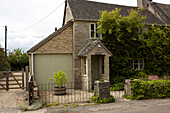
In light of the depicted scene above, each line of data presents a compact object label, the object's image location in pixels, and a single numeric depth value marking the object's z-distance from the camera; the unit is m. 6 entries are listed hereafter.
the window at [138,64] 17.19
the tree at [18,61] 36.91
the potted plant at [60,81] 11.90
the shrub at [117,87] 13.76
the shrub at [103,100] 9.76
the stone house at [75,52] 14.12
